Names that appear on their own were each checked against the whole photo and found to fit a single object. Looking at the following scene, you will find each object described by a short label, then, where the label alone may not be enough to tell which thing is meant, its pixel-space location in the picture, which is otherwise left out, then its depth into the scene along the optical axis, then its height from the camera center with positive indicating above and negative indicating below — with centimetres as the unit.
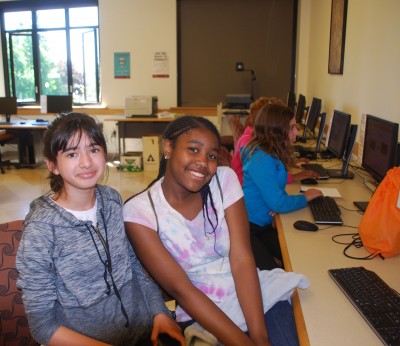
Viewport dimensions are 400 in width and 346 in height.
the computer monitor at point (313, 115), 374 -18
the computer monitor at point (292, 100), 501 -4
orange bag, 133 -42
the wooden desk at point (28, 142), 621 -74
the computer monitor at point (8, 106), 648 -19
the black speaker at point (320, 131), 332 -29
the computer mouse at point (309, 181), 240 -51
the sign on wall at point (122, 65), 671 +51
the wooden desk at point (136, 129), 633 -54
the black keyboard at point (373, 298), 96 -55
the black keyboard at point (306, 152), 323 -46
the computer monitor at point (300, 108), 454 -13
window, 692 +75
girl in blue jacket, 191 -42
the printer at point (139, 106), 619 -17
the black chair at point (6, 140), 614 -71
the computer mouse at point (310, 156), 321 -48
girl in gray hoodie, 106 -47
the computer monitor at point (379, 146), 181 -24
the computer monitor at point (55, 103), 642 -14
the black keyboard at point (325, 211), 171 -52
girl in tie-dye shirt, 119 -49
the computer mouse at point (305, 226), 163 -53
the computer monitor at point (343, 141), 248 -28
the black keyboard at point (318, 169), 254 -49
